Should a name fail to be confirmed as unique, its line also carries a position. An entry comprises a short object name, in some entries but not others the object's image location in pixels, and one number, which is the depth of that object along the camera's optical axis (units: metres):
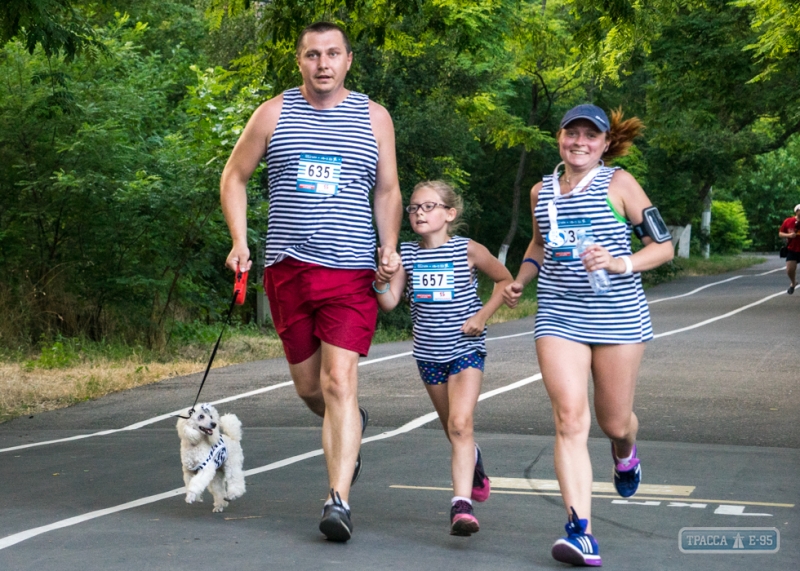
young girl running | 12.30
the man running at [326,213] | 12.30
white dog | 12.98
